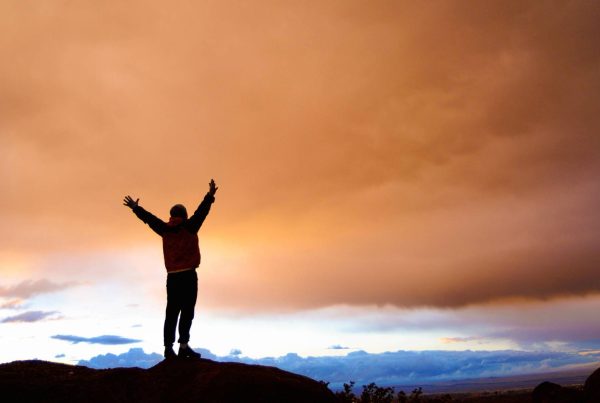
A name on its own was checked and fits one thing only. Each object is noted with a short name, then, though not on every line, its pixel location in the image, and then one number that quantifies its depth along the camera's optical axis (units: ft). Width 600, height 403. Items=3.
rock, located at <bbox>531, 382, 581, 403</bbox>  69.87
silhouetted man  44.19
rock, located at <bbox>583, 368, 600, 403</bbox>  64.59
